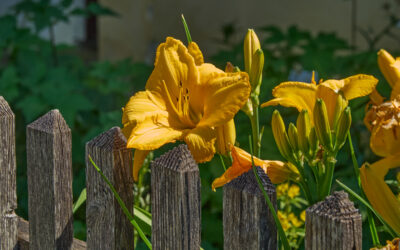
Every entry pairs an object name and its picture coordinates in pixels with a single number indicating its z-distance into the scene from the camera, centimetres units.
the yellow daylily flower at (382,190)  191
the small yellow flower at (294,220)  216
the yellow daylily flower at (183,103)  197
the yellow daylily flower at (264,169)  198
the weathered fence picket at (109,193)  214
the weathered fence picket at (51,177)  221
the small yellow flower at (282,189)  218
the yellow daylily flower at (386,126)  190
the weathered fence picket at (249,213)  197
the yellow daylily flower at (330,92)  197
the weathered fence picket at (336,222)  190
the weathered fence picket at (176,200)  203
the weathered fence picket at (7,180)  230
